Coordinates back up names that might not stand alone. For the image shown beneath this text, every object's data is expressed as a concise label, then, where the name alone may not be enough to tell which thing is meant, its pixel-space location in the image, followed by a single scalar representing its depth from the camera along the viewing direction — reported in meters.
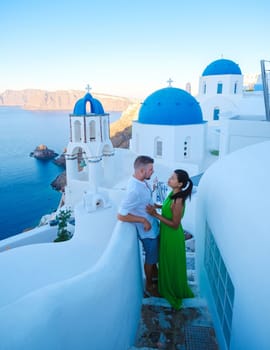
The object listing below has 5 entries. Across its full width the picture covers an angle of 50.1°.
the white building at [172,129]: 15.76
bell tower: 14.82
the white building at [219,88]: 22.75
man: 2.91
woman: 2.95
